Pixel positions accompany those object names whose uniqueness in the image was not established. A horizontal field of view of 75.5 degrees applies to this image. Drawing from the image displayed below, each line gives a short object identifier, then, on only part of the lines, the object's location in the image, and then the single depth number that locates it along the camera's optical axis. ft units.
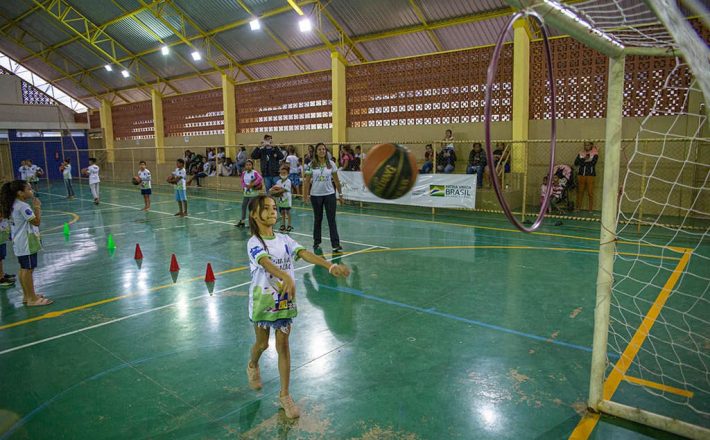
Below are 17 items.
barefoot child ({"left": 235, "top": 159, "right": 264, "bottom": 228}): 39.14
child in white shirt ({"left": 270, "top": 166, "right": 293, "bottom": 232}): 37.96
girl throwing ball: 12.19
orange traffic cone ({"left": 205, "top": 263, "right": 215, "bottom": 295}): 24.41
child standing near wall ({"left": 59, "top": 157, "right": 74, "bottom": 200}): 68.54
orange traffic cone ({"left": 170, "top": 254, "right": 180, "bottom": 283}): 26.90
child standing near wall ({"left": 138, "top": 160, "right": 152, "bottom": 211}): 50.65
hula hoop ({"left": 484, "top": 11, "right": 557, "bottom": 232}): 9.44
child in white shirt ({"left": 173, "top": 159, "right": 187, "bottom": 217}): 47.24
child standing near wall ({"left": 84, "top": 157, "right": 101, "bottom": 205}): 59.96
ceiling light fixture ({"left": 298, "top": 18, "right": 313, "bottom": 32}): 57.47
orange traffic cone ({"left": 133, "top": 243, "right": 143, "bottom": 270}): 30.29
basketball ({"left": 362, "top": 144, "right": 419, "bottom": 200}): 13.99
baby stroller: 47.85
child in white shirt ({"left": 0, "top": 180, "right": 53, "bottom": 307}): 20.83
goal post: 10.31
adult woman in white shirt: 30.14
